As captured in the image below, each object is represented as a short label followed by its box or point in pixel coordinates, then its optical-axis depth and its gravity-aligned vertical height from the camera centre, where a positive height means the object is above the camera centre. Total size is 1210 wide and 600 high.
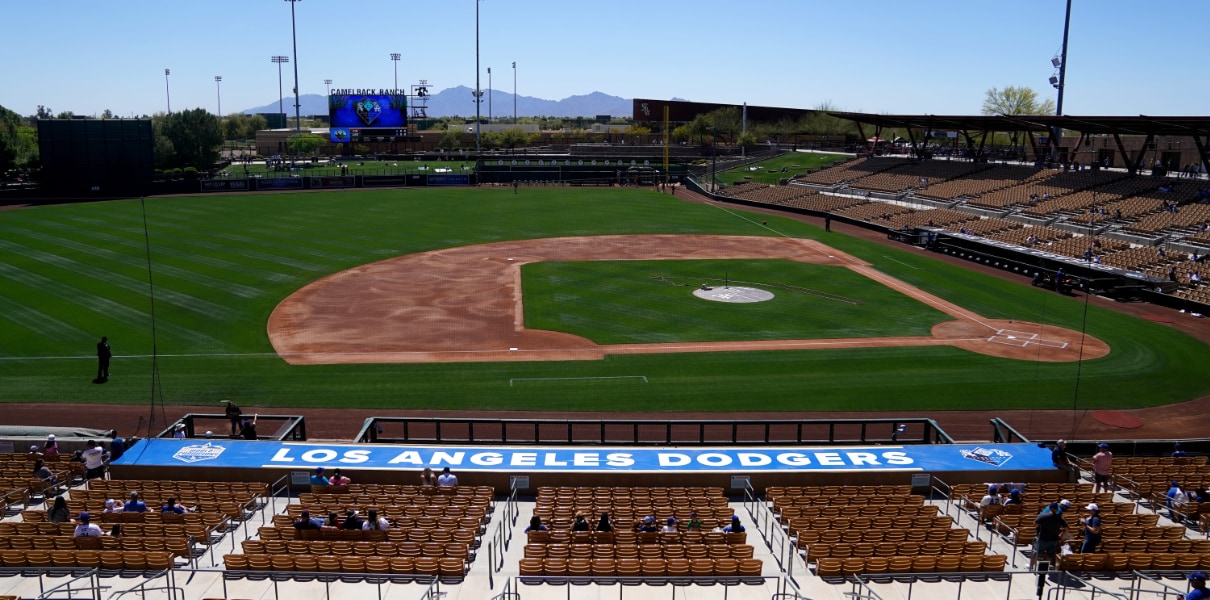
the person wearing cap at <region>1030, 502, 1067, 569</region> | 13.27 -5.60
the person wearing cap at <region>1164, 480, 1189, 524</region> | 16.38 -6.35
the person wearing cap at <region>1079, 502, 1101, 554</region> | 13.66 -5.80
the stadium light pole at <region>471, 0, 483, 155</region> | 123.95 +14.38
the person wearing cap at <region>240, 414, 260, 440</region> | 21.25 -6.71
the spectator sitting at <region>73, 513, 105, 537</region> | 13.89 -6.05
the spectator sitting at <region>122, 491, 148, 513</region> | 15.45 -6.28
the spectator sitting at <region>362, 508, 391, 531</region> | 14.59 -6.19
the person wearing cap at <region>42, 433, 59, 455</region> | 20.14 -6.82
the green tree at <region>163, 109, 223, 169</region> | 110.81 +3.78
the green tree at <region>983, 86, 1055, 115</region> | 135.38 +11.41
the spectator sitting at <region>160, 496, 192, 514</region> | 15.34 -6.29
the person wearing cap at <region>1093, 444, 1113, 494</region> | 18.12 -6.33
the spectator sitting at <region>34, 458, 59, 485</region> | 17.55 -6.50
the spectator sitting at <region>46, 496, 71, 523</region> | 15.32 -6.36
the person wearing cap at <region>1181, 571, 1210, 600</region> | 10.73 -5.24
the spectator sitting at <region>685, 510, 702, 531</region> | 14.78 -6.22
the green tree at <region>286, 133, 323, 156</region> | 140.38 +3.41
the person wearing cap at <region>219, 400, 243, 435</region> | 23.08 -6.86
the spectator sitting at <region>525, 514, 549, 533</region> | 14.70 -6.22
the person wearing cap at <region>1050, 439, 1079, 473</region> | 18.64 -6.31
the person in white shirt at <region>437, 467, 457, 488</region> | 17.17 -6.38
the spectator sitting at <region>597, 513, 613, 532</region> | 14.51 -6.11
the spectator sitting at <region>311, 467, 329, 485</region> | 17.47 -6.48
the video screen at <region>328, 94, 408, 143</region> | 110.06 +6.74
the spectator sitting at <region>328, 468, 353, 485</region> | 17.27 -6.44
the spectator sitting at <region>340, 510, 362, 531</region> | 14.58 -6.16
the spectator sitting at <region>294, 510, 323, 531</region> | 14.46 -6.13
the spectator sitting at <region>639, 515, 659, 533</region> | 14.55 -6.13
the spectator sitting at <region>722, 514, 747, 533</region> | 14.48 -6.10
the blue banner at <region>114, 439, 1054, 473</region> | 18.22 -6.37
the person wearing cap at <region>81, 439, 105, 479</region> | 18.55 -6.64
